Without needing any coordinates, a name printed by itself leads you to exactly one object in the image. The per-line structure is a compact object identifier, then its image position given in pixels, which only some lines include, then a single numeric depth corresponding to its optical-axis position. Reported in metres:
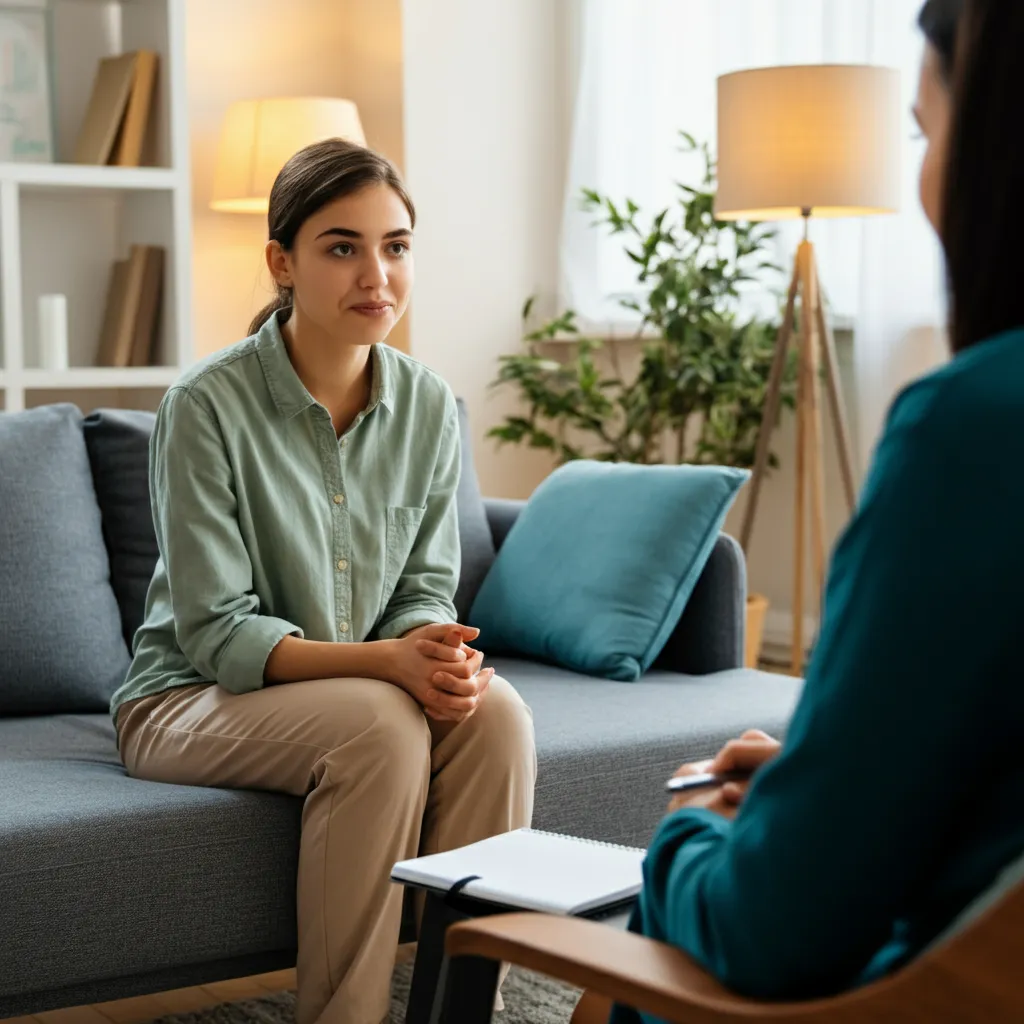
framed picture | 4.05
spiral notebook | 1.17
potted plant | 3.95
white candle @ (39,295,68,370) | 3.99
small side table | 1.17
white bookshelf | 3.94
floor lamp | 3.38
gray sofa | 1.71
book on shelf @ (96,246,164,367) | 4.14
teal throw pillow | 2.50
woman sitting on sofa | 1.76
